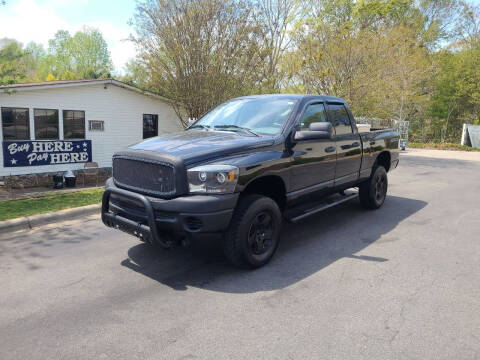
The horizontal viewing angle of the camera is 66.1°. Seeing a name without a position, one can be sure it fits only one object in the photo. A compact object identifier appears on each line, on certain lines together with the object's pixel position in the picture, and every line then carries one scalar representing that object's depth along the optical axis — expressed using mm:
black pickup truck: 3661
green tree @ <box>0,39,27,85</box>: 8807
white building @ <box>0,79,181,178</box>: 13109
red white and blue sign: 13070
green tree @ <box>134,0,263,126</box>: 15523
